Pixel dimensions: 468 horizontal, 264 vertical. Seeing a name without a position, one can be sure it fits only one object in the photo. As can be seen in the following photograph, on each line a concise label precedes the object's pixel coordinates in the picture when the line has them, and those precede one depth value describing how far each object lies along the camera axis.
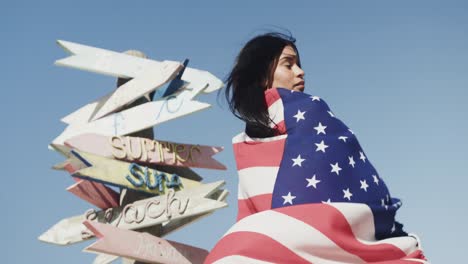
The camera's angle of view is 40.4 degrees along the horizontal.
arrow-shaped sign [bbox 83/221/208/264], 6.55
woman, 2.15
